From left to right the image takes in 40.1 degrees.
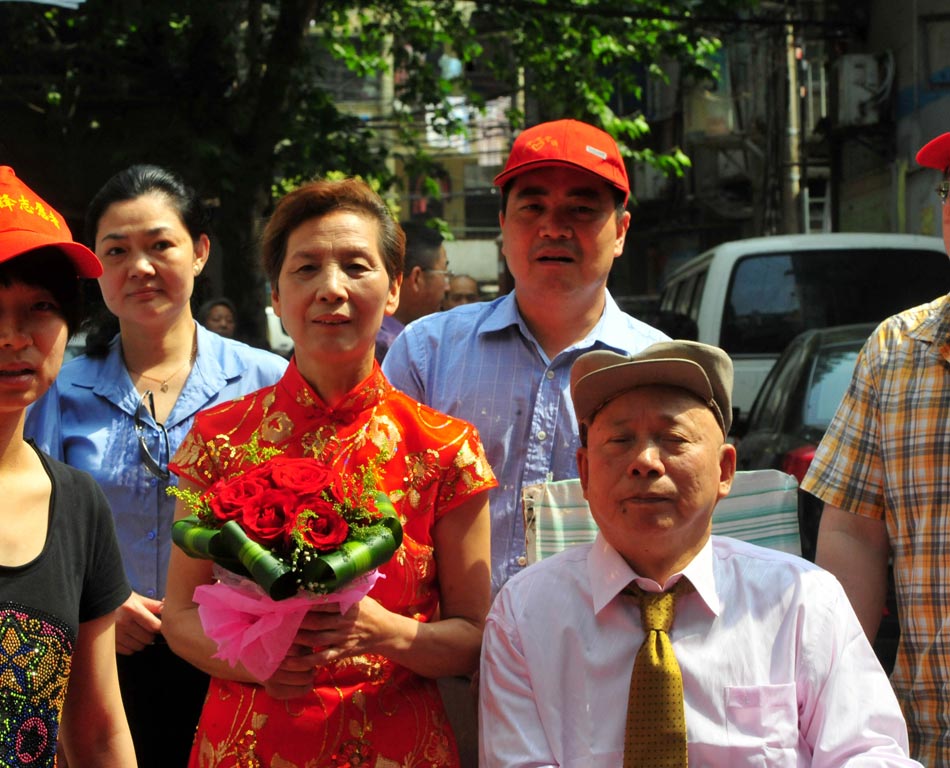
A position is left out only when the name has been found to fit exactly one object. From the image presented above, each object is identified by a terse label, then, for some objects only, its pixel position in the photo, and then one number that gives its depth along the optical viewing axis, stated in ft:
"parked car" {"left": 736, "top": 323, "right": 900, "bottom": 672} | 20.29
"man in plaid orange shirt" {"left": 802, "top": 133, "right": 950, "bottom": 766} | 10.00
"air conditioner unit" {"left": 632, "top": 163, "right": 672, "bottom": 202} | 108.17
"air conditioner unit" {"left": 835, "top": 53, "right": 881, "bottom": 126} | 55.47
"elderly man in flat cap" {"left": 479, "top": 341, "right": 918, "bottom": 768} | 8.82
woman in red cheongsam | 9.07
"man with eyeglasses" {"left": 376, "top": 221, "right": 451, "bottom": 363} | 23.16
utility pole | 69.26
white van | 31.68
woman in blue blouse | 11.96
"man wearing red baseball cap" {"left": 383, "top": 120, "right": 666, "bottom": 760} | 11.53
